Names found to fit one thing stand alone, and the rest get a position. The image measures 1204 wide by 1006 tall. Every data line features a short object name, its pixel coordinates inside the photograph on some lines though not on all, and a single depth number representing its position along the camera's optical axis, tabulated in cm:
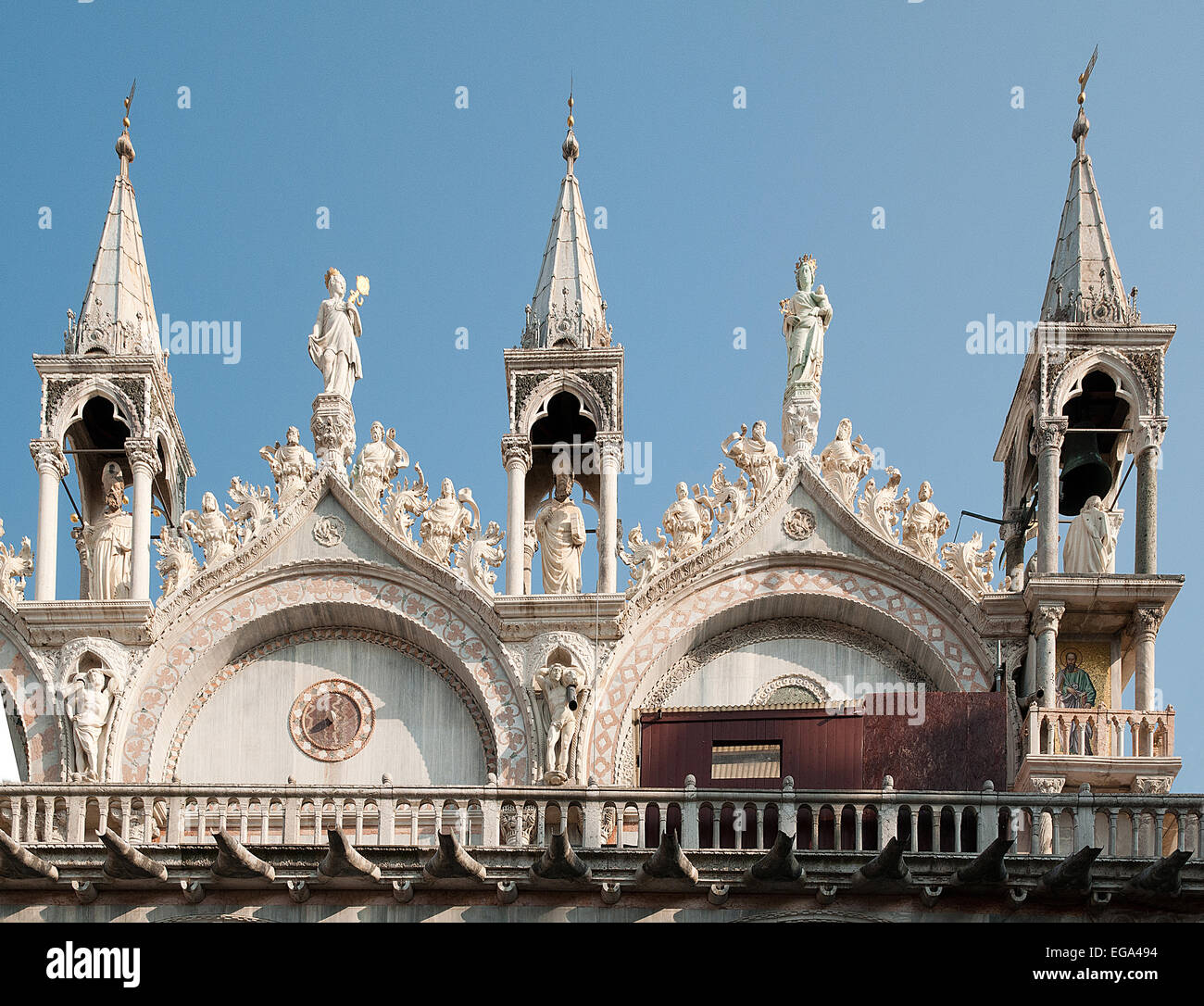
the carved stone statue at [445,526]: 2822
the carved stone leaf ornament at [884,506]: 2823
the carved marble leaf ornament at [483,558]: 2800
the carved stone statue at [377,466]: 2850
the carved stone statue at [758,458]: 2859
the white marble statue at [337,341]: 2941
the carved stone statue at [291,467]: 2853
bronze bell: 2912
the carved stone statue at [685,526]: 2822
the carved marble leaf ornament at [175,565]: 2817
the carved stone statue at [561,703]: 2700
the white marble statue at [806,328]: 2941
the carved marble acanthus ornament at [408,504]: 2834
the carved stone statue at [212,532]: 2827
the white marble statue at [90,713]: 2712
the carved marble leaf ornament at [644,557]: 2811
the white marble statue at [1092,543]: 2789
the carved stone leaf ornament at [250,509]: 2838
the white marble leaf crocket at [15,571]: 2806
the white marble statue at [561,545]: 2852
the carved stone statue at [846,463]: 2845
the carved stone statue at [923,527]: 2817
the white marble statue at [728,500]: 2836
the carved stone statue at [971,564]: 2794
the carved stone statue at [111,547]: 2873
